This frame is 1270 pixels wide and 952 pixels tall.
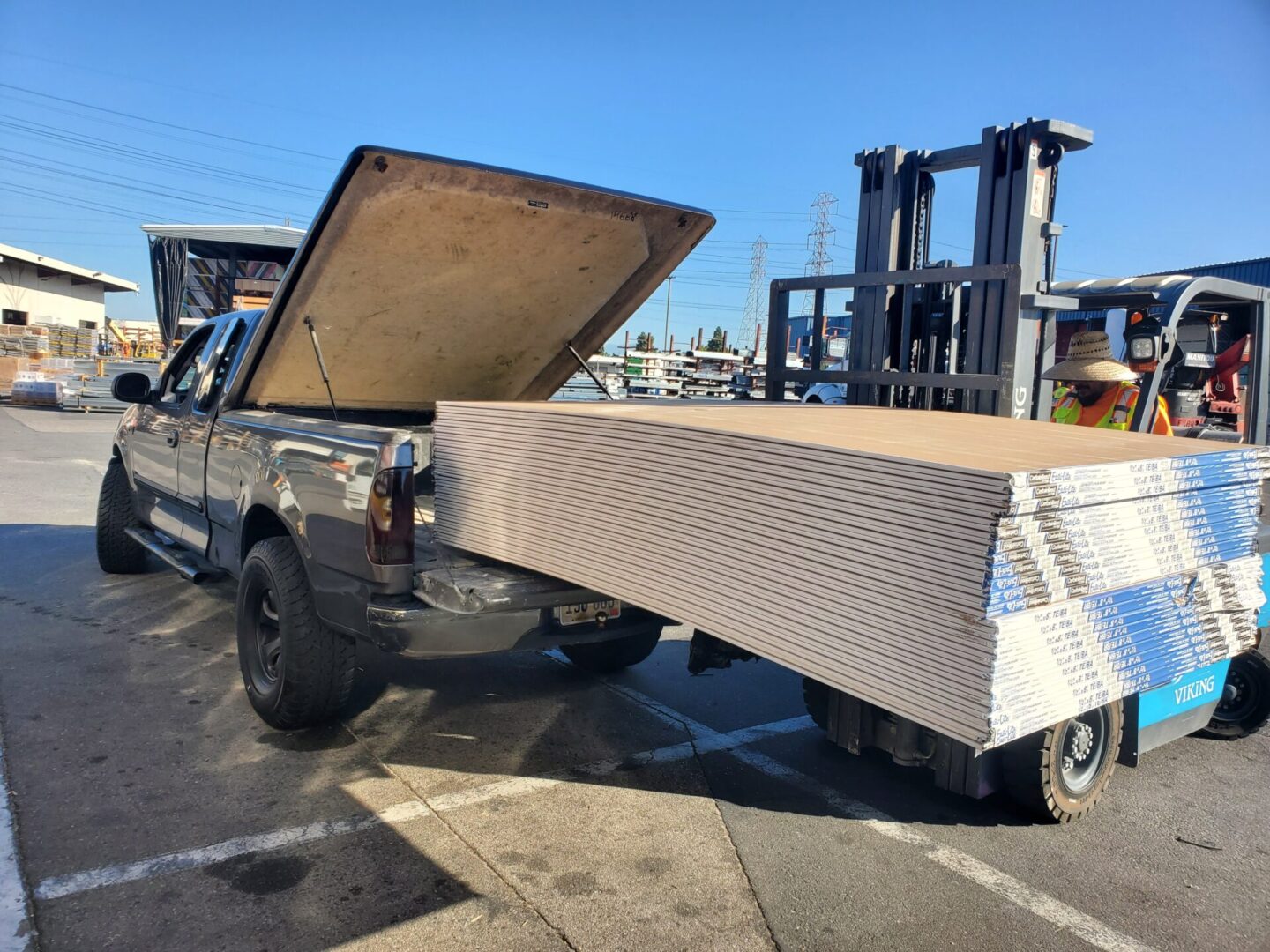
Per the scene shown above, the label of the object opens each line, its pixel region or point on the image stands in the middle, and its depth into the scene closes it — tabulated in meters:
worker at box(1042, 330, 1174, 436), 4.70
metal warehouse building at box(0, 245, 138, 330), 36.94
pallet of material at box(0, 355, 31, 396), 26.14
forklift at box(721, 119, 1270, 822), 3.46
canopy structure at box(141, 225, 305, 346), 20.70
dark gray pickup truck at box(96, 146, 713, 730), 3.51
